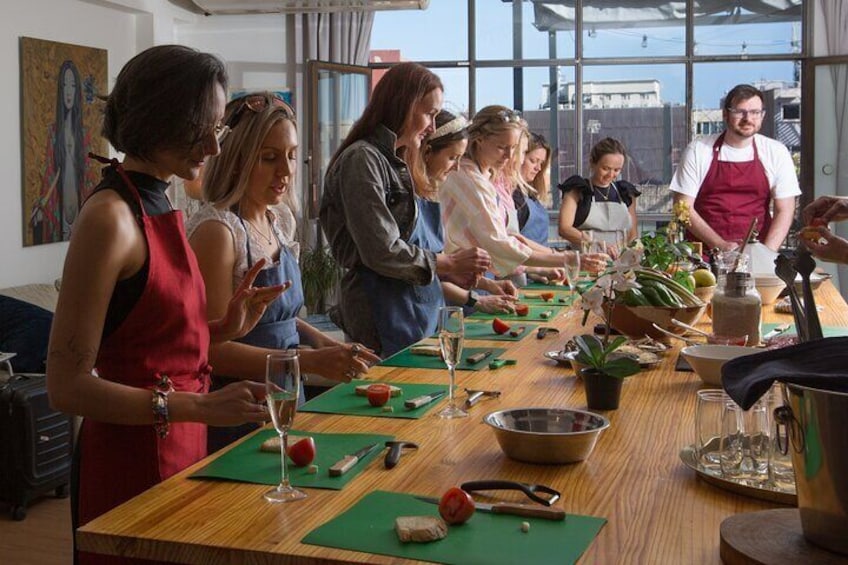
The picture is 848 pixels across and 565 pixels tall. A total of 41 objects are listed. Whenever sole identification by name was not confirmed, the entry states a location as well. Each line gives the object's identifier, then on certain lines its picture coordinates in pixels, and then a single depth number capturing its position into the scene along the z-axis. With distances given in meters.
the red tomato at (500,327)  3.24
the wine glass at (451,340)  2.15
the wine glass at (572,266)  3.51
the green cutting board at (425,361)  2.71
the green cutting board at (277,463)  1.68
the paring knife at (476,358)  2.74
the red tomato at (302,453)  1.75
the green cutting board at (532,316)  3.65
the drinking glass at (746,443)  1.61
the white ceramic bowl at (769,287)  3.92
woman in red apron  1.76
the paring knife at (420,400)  2.19
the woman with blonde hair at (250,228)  2.45
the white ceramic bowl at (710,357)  2.42
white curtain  8.70
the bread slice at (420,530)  1.40
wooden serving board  1.25
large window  9.04
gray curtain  9.45
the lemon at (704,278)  3.77
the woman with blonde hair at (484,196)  4.39
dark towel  1.18
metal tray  1.53
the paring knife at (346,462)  1.71
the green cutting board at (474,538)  1.35
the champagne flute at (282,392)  1.58
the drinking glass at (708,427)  1.68
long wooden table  1.39
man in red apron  6.45
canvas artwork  6.80
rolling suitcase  4.60
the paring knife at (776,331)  3.02
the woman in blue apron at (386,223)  3.35
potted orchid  2.12
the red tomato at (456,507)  1.46
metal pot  1.16
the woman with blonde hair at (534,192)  6.00
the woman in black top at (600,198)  7.10
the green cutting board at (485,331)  3.21
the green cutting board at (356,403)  2.17
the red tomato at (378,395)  2.21
